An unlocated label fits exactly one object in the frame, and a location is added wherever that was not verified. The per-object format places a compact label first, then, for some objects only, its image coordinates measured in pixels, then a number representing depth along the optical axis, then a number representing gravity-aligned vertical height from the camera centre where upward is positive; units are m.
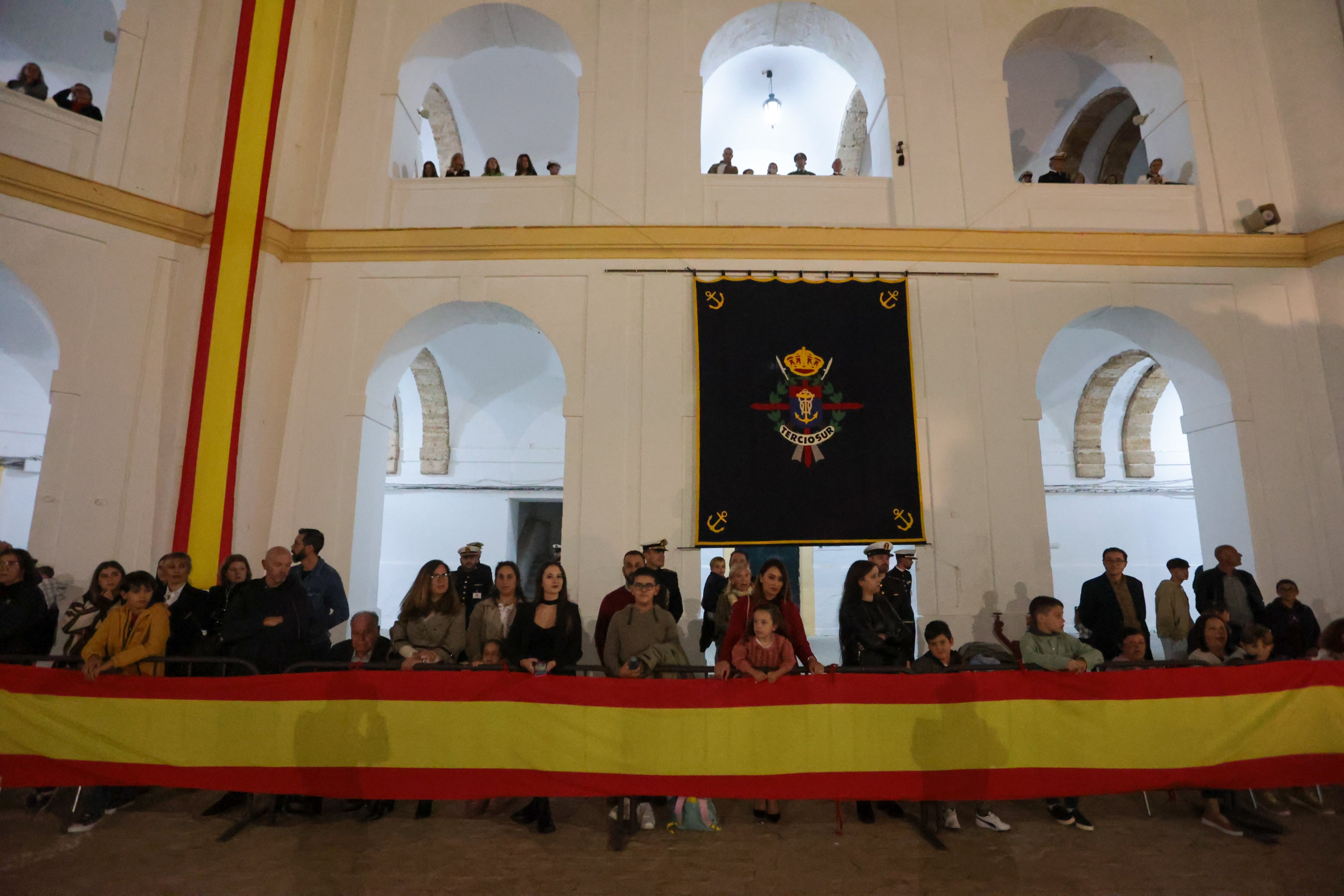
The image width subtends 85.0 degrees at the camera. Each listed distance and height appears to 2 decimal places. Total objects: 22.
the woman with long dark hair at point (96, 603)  4.63 -0.16
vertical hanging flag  6.21 +2.56
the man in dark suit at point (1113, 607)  5.72 -0.22
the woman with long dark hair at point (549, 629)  4.34 -0.30
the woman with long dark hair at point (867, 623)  4.62 -0.28
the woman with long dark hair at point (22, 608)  4.55 -0.19
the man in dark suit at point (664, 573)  5.78 +0.04
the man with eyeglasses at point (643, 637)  4.31 -0.35
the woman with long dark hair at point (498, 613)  4.47 -0.22
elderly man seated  4.51 -0.39
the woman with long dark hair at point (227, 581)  4.99 -0.02
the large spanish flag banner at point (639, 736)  3.83 -0.83
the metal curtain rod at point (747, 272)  7.33 +3.01
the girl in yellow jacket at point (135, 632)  4.15 -0.31
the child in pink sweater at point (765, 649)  4.07 -0.40
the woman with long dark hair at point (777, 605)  4.32 -0.17
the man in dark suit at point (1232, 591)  5.99 -0.10
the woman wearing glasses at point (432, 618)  4.61 -0.25
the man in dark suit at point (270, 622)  4.40 -0.26
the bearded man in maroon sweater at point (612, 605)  5.30 -0.20
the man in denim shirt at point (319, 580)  5.47 -0.02
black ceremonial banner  6.81 +1.55
